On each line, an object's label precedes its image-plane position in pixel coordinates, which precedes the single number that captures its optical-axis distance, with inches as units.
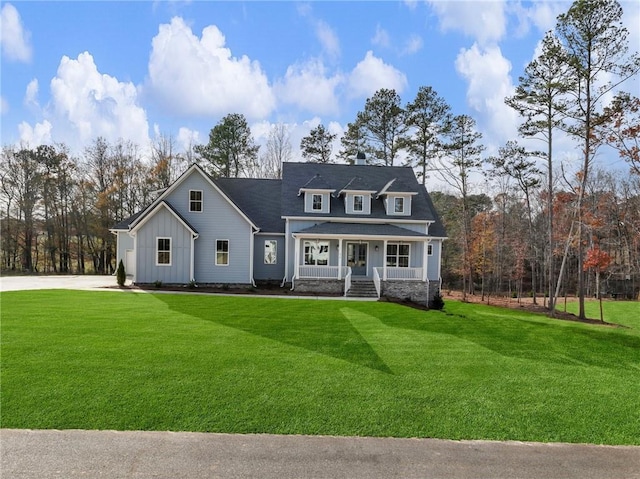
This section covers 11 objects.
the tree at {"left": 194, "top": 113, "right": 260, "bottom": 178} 1316.4
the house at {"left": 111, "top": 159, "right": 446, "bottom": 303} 738.8
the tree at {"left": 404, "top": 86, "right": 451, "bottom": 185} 1187.3
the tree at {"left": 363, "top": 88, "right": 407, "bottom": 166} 1261.1
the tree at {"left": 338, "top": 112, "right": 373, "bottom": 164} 1311.5
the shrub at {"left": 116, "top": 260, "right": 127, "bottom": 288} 710.5
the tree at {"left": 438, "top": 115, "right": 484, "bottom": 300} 1156.5
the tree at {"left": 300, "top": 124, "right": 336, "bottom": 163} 1400.1
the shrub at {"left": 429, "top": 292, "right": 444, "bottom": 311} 724.1
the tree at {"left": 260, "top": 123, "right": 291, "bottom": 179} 1430.9
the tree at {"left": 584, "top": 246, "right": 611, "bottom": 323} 634.2
